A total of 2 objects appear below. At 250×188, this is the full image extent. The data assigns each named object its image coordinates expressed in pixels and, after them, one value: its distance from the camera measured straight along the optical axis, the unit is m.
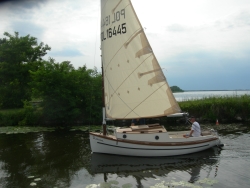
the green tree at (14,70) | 35.41
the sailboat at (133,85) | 14.66
